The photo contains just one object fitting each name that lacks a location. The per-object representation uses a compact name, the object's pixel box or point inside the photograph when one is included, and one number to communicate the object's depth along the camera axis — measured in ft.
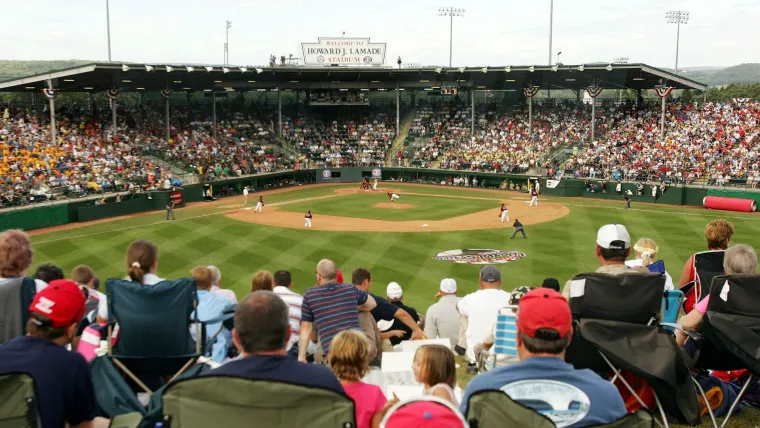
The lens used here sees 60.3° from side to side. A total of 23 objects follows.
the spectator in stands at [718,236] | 27.09
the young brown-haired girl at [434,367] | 15.44
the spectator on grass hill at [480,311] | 27.58
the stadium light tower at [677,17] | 248.32
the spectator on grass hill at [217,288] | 26.78
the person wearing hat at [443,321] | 34.45
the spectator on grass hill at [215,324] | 23.59
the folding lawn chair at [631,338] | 17.83
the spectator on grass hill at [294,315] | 26.49
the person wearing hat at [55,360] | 14.96
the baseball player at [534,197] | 145.36
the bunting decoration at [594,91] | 187.52
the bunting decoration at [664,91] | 176.45
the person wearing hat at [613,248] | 21.81
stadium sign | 219.82
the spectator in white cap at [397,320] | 35.12
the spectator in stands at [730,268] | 20.53
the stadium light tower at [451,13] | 260.42
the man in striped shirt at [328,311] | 24.70
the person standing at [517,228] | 108.37
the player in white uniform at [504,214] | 125.02
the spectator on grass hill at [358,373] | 14.56
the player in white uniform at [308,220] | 121.50
